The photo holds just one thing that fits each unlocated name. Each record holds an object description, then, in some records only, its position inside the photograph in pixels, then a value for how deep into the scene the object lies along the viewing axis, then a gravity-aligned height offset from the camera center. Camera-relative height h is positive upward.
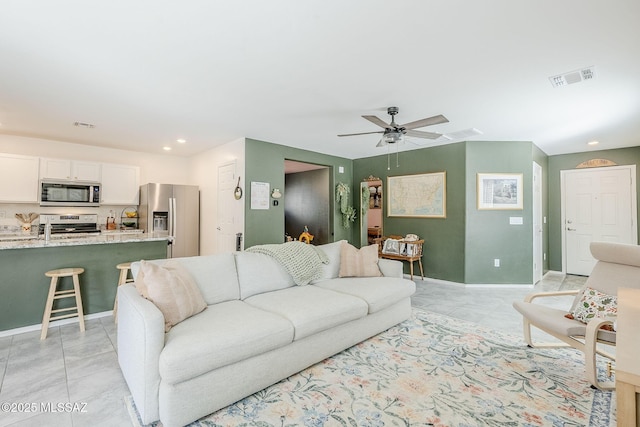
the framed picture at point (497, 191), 4.93 +0.48
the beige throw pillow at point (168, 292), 1.98 -0.51
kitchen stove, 4.74 -0.07
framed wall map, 5.28 +0.45
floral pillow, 2.24 -0.67
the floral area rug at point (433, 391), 1.78 -1.18
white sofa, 1.70 -0.76
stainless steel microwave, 4.62 +0.41
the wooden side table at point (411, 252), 5.21 -0.57
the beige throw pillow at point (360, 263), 3.44 -0.51
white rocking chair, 1.99 -0.76
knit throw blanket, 3.05 -0.42
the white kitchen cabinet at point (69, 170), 4.65 +0.80
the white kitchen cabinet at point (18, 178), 4.36 +0.60
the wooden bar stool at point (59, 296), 2.89 -0.80
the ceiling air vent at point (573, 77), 2.52 +1.26
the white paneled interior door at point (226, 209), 4.95 +0.18
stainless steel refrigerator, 5.25 +0.09
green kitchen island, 2.97 -0.54
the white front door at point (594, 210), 5.35 +0.19
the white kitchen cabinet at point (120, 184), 5.21 +0.62
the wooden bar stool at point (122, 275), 3.26 -0.63
